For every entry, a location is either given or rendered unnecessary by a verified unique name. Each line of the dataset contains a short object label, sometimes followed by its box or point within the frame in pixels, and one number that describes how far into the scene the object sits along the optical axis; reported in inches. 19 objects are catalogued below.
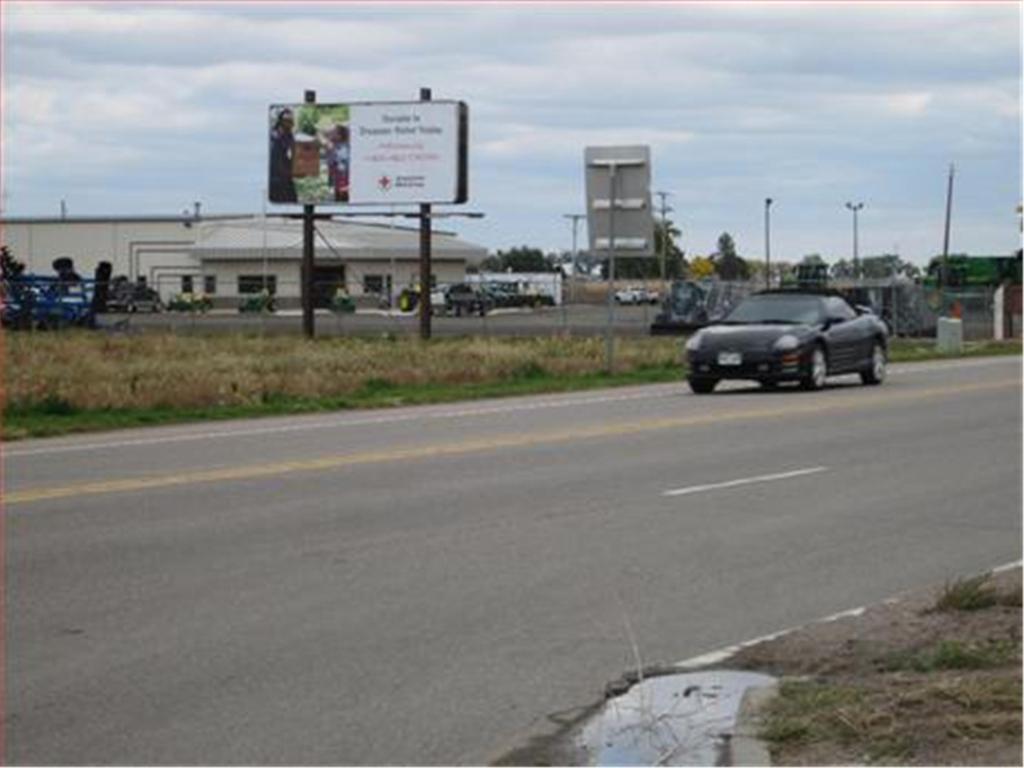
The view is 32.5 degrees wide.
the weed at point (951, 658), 293.6
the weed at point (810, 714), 250.8
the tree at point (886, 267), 5216.5
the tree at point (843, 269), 4640.8
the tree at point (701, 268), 3412.9
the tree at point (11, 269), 1502.7
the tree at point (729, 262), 5935.0
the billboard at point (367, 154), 2004.2
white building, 3572.8
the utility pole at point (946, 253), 3215.8
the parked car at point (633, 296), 4366.1
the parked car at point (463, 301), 3316.9
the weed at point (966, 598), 347.6
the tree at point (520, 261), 7249.0
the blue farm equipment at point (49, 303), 1940.2
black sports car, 1010.1
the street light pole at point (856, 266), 4671.8
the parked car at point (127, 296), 2751.0
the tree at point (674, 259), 6020.2
